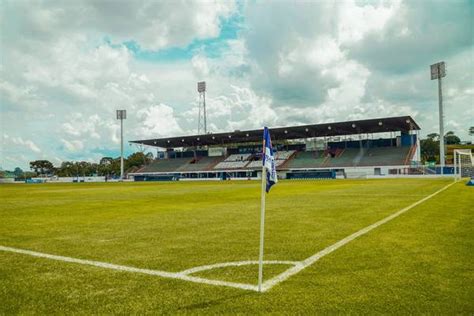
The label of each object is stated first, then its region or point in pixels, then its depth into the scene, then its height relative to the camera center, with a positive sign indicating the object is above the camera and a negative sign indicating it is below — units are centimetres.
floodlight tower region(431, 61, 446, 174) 6372 +1262
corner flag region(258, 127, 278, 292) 486 -5
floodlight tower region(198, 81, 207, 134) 9375 +1897
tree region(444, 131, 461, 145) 16488 +1061
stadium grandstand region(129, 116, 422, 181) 7112 +301
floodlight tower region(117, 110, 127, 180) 10011 +1387
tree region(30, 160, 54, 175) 16425 +124
